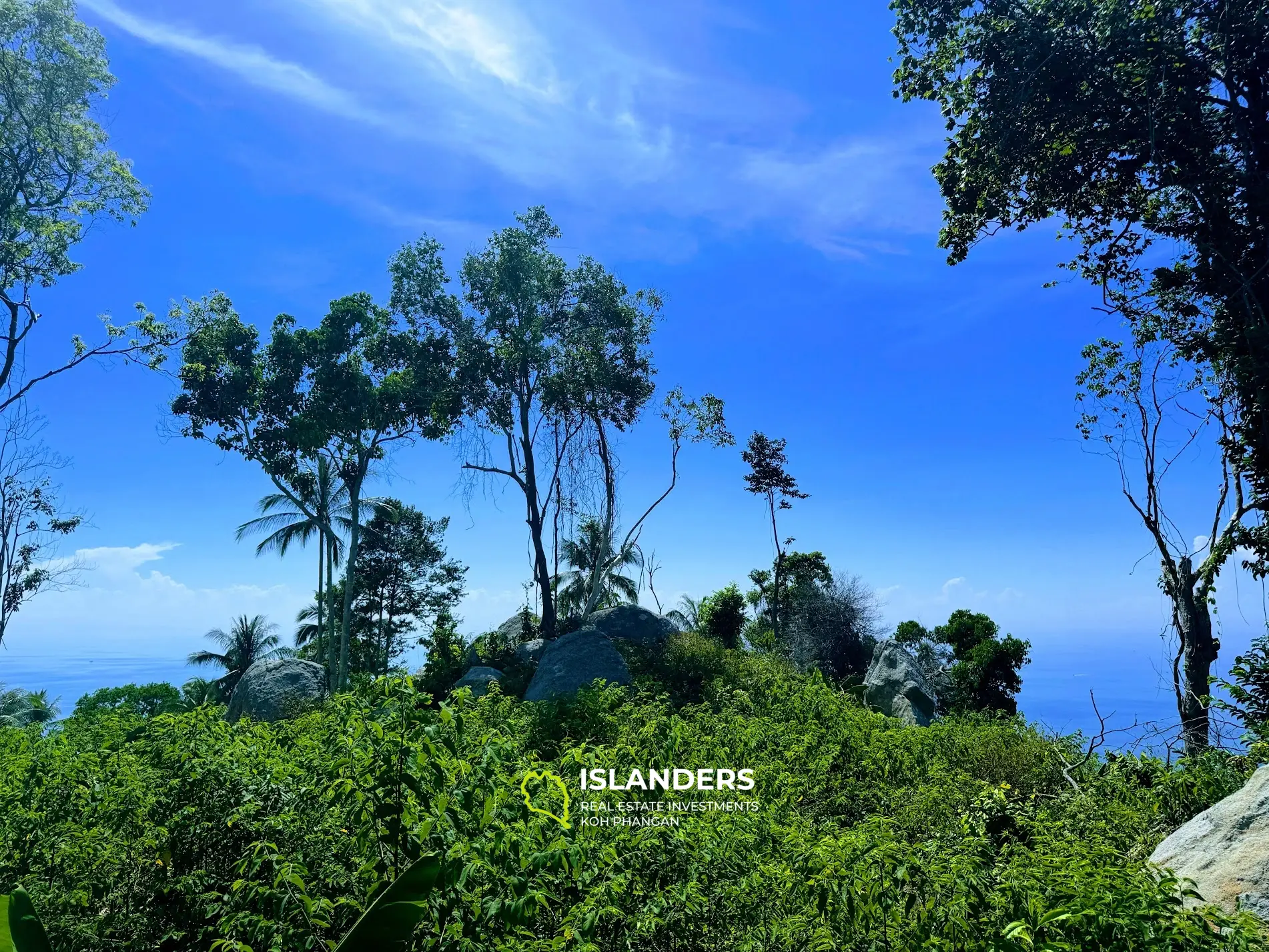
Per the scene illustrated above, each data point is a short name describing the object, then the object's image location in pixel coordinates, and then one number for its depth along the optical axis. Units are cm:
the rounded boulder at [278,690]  1401
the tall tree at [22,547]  1695
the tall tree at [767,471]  2070
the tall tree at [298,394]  1582
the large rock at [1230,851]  356
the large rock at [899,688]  1353
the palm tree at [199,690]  2162
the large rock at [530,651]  1628
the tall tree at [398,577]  2286
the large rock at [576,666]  1251
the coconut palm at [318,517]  1778
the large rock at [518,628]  1939
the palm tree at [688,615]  2158
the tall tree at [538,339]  1694
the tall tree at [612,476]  1800
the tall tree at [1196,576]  828
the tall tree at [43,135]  1309
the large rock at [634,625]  1609
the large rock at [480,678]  1377
